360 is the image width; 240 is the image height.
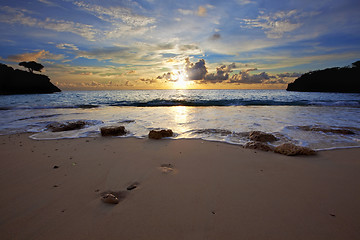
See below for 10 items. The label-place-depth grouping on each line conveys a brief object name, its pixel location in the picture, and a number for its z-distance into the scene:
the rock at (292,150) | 3.61
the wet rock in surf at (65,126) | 6.16
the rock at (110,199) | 2.04
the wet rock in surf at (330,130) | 5.43
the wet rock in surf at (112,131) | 5.40
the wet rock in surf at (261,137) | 4.66
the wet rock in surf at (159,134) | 5.04
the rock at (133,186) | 2.36
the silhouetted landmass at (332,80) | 54.65
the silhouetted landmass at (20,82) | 50.12
